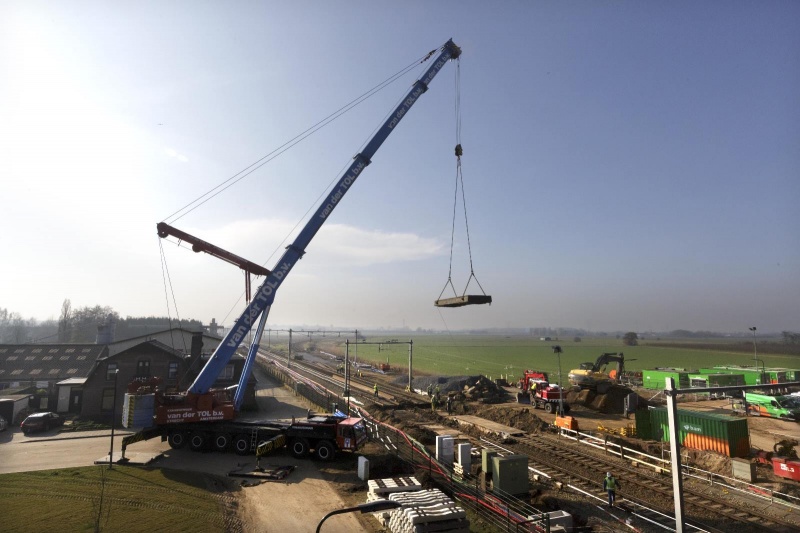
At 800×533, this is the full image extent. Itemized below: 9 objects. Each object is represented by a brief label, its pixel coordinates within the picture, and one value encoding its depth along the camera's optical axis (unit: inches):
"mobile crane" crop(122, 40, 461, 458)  960.5
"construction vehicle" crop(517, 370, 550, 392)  1817.9
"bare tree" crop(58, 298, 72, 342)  4202.8
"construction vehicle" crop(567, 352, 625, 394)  1668.3
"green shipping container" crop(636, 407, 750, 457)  911.0
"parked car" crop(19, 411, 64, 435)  1230.9
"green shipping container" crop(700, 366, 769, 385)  1924.2
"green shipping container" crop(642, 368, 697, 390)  2050.6
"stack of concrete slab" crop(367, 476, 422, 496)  690.0
